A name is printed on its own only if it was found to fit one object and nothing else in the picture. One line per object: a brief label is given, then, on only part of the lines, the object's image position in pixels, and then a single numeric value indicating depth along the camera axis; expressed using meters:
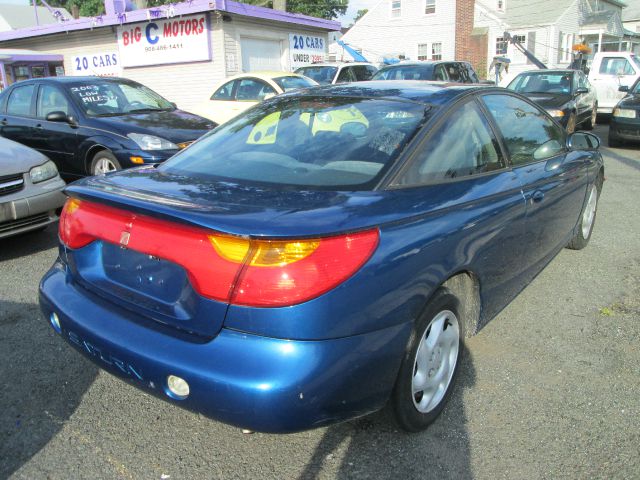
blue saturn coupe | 1.96
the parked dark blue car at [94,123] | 6.38
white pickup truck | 15.50
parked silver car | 4.98
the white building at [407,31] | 29.92
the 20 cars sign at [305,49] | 17.47
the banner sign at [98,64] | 17.38
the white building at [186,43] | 15.04
